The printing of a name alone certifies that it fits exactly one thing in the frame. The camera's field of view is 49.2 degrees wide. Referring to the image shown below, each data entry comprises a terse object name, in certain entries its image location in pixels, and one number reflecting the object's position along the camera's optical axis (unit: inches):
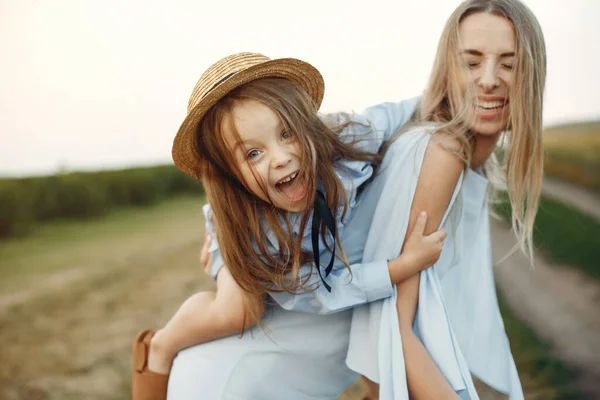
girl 76.8
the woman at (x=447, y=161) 83.8
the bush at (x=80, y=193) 288.5
